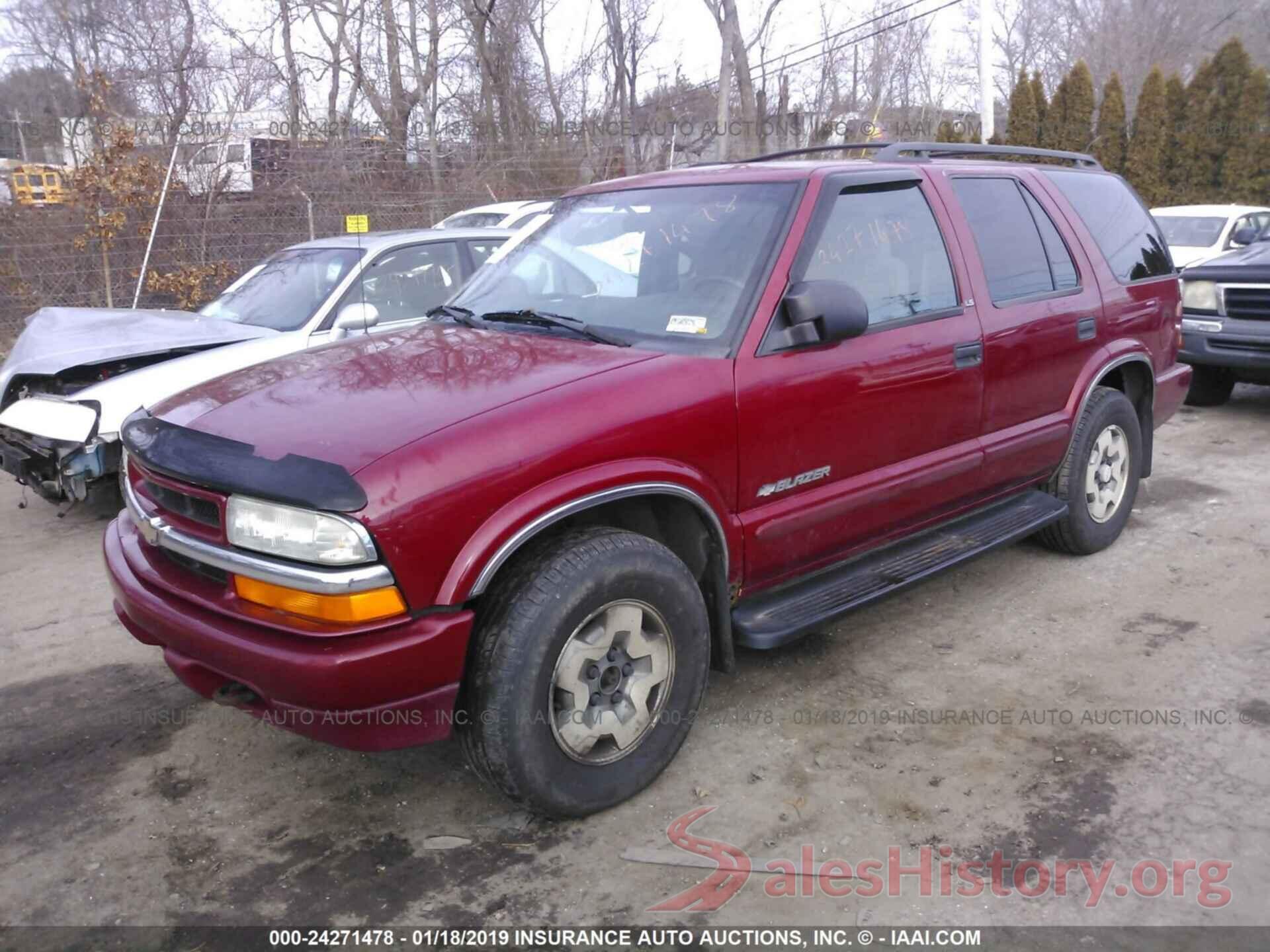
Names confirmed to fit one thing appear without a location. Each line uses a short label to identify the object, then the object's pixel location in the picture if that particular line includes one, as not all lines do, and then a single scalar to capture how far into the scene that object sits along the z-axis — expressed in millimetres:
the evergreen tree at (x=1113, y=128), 19641
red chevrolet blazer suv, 2758
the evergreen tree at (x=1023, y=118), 21141
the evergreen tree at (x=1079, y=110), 20359
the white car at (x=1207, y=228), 11969
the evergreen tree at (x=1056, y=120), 20609
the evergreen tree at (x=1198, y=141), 18688
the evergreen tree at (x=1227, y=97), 18391
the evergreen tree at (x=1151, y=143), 19062
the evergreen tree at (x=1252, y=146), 18250
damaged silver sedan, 5750
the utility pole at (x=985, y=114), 18703
